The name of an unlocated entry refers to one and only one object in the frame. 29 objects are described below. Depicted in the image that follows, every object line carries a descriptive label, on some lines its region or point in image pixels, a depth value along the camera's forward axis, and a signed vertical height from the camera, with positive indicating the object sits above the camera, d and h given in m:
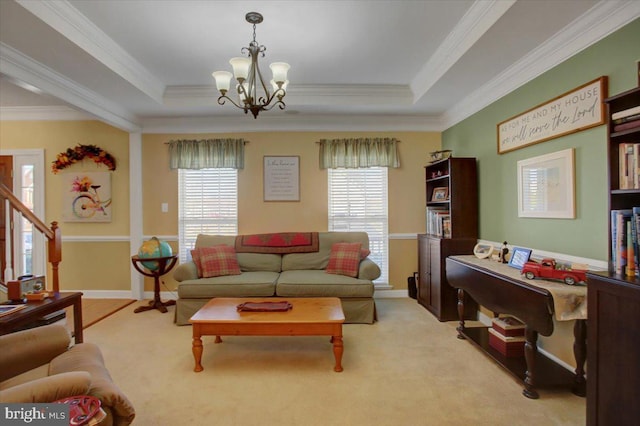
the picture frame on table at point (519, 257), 2.50 -0.37
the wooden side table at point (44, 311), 2.04 -0.67
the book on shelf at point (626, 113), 1.54 +0.48
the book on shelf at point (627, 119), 1.54 +0.45
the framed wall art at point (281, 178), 4.53 +0.49
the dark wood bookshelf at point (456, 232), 3.57 -0.23
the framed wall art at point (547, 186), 2.39 +0.20
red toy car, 2.06 -0.41
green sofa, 3.48 -0.82
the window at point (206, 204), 4.55 +0.14
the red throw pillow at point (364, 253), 4.00 -0.52
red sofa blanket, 4.17 -0.40
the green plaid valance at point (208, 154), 4.44 +0.83
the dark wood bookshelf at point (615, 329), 1.42 -0.55
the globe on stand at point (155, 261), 3.94 -0.58
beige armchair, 1.24 -0.75
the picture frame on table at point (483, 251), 3.06 -0.38
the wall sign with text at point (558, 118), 2.16 +0.73
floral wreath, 4.43 +0.81
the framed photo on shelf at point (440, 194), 3.96 +0.23
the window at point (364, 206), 4.55 +0.09
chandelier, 2.36 +1.07
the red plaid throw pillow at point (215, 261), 3.75 -0.57
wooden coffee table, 2.48 -0.88
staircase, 2.81 -0.19
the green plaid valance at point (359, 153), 4.45 +0.82
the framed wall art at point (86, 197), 4.50 +0.25
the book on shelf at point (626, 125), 1.53 +0.41
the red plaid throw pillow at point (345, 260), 3.77 -0.57
